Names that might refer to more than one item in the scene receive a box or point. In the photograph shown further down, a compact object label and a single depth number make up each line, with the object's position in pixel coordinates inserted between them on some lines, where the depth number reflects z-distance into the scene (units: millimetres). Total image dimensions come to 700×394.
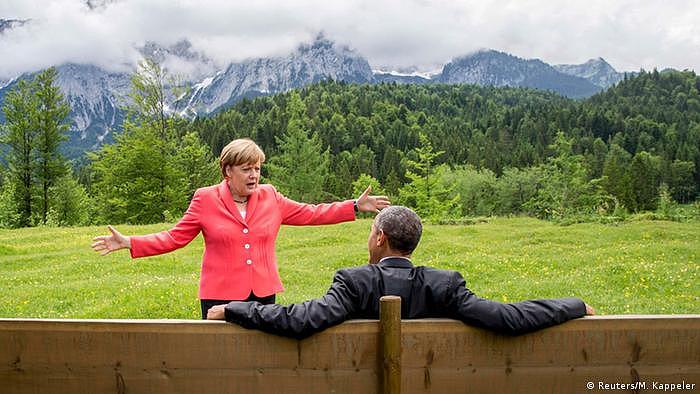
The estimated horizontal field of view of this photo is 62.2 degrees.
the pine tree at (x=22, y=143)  47406
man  3025
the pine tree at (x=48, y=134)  48375
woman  4652
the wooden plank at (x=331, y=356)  3033
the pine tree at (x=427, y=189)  46344
